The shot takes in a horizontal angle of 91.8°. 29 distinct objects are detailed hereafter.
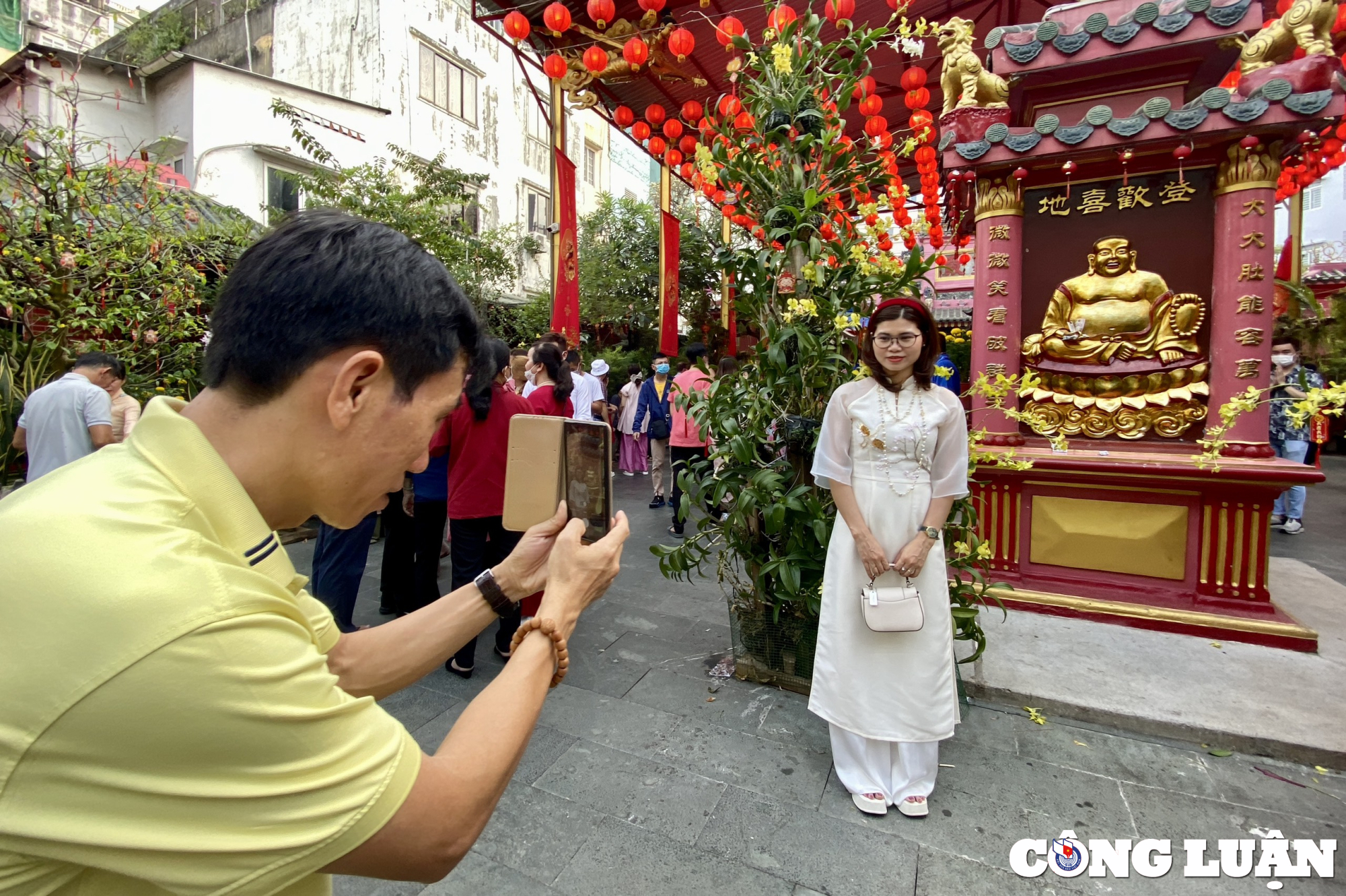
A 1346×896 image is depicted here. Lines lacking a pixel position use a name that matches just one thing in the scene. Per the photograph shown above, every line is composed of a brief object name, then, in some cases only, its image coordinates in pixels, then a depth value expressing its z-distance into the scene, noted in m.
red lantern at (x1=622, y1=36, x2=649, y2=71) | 5.62
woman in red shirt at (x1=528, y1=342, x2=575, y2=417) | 3.89
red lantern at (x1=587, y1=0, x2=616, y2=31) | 5.23
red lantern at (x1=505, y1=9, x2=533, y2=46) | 5.57
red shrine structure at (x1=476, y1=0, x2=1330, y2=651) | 3.52
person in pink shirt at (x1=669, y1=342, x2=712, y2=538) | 6.21
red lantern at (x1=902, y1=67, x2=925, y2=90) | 5.68
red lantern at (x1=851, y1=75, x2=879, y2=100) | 3.51
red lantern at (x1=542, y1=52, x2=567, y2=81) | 6.18
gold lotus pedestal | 3.78
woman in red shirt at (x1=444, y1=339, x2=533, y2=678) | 3.33
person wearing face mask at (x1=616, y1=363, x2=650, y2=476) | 8.72
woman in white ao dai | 2.32
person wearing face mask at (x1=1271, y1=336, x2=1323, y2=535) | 5.71
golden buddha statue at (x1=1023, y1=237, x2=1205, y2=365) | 3.80
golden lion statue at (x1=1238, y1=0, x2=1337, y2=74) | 3.37
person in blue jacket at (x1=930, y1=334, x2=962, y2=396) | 2.72
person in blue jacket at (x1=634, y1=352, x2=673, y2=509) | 7.45
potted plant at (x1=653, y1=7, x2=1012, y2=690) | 2.80
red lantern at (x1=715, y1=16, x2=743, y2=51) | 5.01
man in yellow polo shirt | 0.57
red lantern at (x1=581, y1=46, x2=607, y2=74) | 5.91
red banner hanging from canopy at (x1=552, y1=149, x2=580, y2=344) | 7.77
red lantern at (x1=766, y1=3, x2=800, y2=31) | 2.93
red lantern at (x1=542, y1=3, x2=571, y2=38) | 5.17
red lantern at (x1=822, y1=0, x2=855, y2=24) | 4.44
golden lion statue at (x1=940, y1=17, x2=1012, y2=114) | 4.04
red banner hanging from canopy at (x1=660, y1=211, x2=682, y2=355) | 9.81
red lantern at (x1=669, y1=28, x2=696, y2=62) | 5.66
